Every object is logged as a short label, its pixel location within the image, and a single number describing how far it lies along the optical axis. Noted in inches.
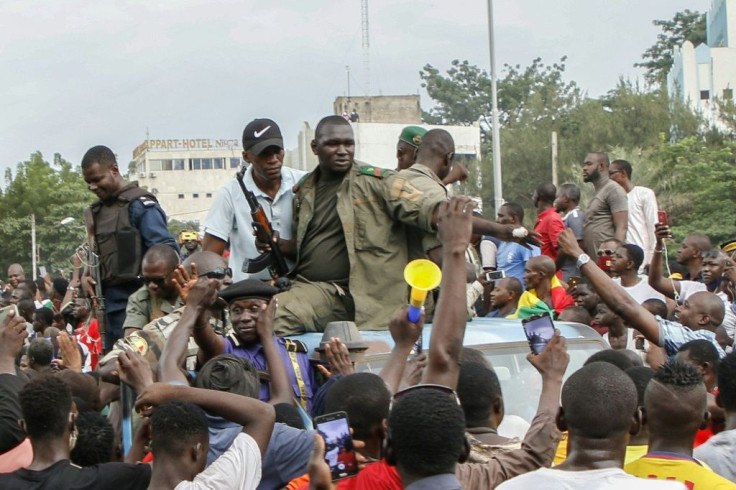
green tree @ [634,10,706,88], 2456.9
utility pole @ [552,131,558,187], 1521.9
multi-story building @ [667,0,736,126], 1956.2
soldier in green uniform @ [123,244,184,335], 263.6
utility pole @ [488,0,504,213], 898.1
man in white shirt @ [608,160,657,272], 438.9
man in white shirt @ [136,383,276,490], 171.9
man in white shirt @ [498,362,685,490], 144.6
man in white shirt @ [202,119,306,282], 273.9
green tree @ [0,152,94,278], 1830.7
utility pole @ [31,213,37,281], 1682.8
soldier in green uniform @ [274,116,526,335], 263.6
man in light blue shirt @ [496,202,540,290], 429.4
